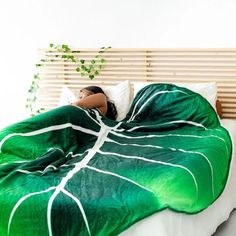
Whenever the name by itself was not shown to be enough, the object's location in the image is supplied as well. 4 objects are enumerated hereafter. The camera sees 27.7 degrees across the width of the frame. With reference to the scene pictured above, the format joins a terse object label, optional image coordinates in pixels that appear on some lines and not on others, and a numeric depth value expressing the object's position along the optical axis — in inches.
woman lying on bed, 142.8
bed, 82.1
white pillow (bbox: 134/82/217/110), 142.8
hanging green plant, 165.3
